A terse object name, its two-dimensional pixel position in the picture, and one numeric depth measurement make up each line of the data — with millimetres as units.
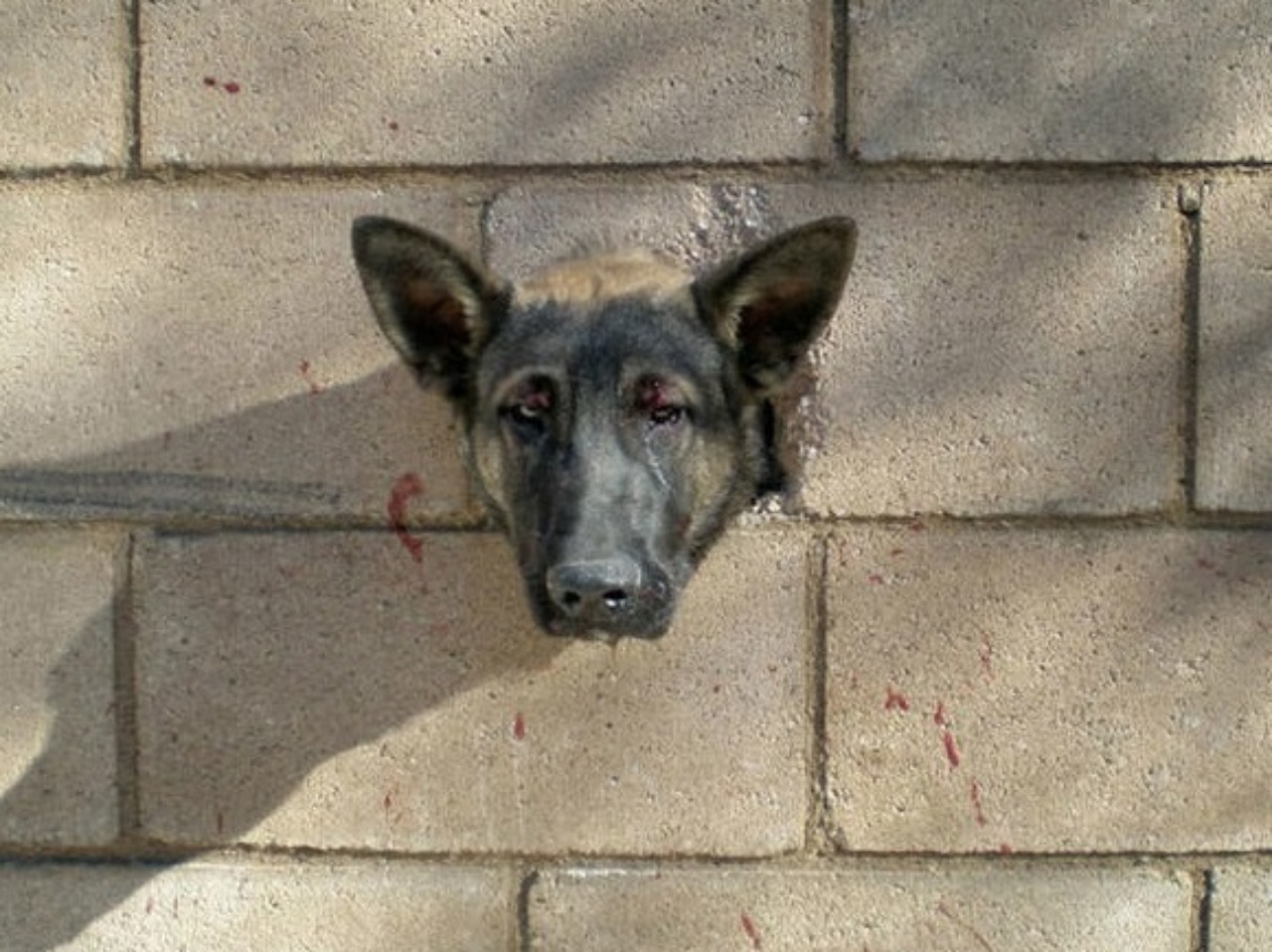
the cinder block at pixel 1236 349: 2357
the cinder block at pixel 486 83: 2369
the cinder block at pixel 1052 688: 2408
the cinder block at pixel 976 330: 2373
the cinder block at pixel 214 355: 2430
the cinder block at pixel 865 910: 2461
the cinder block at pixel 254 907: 2502
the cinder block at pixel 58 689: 2488
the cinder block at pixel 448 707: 2449
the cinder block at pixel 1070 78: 2336
